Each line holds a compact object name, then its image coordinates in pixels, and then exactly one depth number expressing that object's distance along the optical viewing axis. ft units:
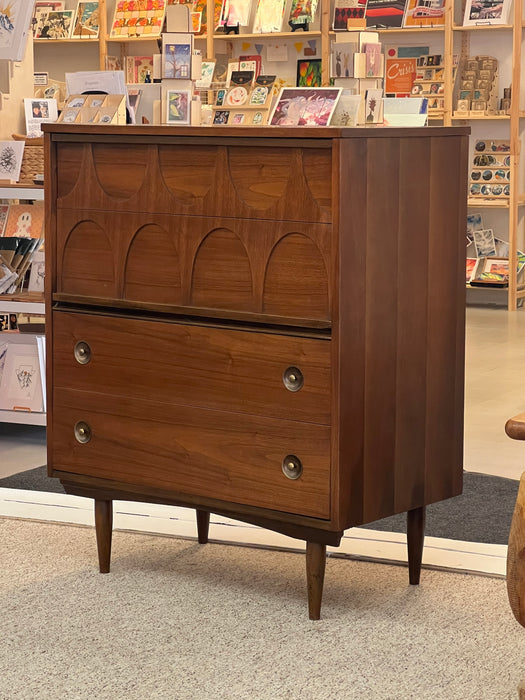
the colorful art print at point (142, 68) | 30.86
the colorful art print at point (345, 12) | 28.37
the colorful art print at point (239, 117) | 29.07
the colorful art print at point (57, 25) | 31.17
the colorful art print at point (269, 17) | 29.04
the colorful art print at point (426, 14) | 27.91
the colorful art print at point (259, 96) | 28.94
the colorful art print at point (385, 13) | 28.22
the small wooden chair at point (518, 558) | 6.26
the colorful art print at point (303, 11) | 28.78
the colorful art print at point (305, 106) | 12.97
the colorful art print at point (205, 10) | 29.66
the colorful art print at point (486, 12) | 27.22
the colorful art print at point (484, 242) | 28.60
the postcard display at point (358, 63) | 17.60
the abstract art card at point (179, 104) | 16.62
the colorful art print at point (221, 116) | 29.09
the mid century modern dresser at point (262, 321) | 8.39
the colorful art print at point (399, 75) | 28.58
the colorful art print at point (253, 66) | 29.73
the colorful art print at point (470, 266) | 27.89
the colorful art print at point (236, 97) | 29.14
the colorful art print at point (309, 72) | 29.30
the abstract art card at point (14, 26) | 15.70
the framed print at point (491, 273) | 27.71
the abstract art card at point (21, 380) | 15.52
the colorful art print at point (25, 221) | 15.96
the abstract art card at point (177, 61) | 16.69
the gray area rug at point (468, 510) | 11.17
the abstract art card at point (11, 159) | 15.60
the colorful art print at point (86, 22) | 30.94
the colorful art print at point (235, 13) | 29.25
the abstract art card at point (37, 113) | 16.35
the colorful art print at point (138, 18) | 29.99
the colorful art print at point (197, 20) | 29.99
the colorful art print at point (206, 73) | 27.53
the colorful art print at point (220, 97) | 29.53
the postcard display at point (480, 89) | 27.91
